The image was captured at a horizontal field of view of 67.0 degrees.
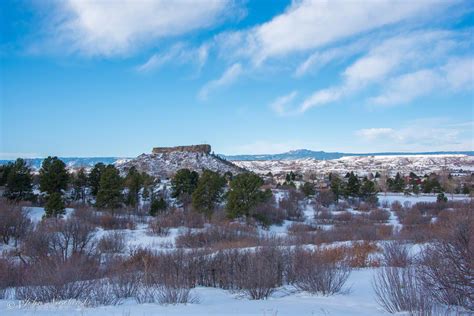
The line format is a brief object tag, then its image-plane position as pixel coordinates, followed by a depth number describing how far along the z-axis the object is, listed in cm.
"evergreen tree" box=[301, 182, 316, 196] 4397
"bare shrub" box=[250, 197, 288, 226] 2997
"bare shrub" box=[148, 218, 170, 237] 2447
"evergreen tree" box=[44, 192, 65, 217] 2417
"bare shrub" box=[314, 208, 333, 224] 3456
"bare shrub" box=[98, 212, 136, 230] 2561
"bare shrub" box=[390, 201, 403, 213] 4002
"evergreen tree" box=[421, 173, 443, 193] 5262
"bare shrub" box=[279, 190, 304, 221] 3594
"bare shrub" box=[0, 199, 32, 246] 1933
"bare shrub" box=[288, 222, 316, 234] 2831
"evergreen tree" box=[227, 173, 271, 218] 2834
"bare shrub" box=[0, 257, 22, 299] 1051
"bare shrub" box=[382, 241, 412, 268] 1136
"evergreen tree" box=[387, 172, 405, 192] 5769
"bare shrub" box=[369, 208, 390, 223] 3496
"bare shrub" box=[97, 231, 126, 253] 1814
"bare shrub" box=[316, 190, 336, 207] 4272
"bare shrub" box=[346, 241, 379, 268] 1351
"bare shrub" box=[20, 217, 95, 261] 1498
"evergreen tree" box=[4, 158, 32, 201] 2898
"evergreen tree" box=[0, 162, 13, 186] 3145
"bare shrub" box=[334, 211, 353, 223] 3495
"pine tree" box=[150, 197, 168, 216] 3056
